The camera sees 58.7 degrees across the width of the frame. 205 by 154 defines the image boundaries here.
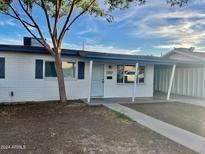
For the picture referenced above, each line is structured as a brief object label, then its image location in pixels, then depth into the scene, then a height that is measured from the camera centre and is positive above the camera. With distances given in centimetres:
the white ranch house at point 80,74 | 979 +4
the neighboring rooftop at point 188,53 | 1295 +196
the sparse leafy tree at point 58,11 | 938 +345
